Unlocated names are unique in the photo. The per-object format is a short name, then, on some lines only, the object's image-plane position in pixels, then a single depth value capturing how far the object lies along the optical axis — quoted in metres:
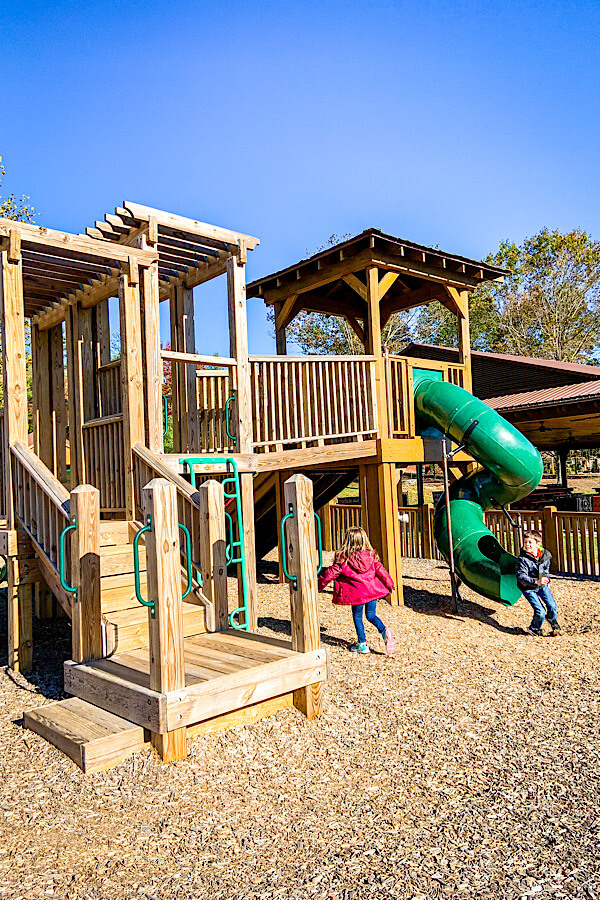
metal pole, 9.80
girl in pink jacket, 7.45
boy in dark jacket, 8.47
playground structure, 4.71
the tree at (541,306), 38.50
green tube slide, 9.45
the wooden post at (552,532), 12.65
